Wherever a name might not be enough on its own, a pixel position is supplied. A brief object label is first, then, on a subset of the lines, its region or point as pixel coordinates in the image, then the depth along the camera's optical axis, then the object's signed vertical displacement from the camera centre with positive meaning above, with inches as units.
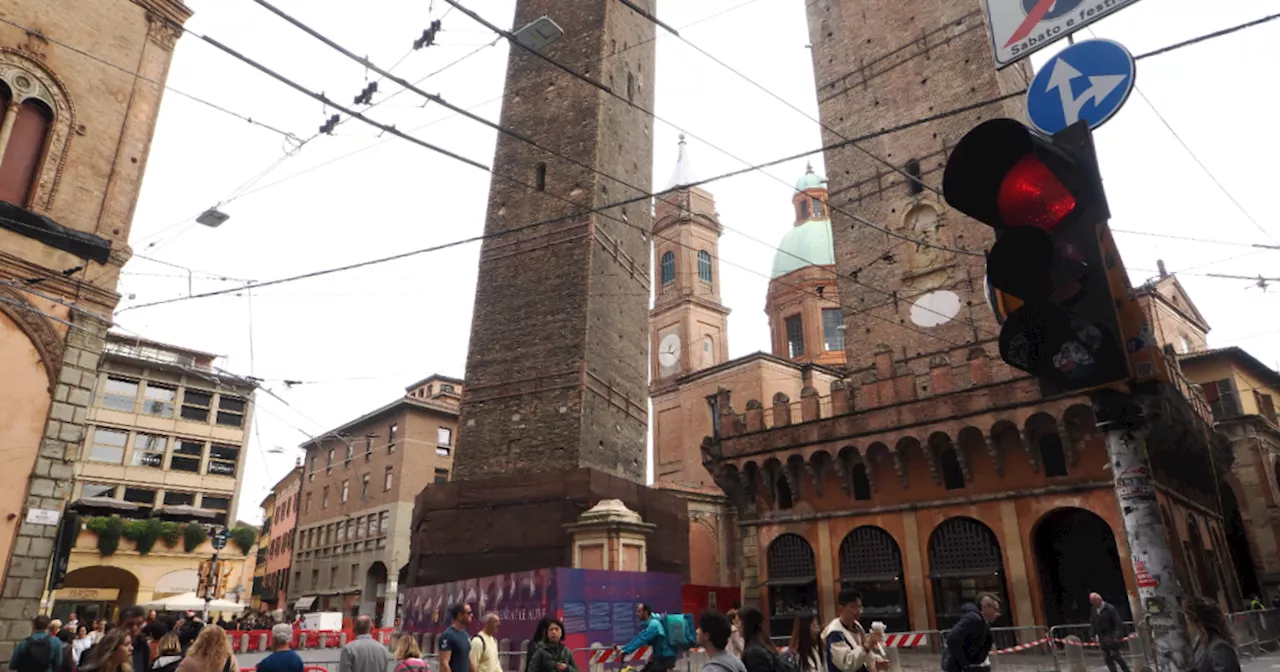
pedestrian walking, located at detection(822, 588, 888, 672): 232.2 -14.0
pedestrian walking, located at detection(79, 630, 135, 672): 230.8 -15.8
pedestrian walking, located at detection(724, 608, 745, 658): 373.4 -22.2
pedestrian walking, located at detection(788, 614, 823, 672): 210.4 -12.7
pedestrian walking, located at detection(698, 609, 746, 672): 166.2 -7.6
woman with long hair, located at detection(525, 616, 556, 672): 281.3 -12.5
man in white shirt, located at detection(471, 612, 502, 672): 281.4 -18.8
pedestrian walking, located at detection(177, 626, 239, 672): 180.1 -11.9
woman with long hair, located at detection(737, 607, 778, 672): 176.2 -11.1
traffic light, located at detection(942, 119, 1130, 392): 106.0 +46.9
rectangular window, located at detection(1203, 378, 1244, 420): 1120.2 +279.2
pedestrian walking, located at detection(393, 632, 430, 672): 234.1 -17.2
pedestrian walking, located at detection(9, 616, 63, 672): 341.1 -22.3
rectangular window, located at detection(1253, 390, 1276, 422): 1138.7 +274.2
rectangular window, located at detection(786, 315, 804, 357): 1819.6 +605.7
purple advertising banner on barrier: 547.2 -1.1
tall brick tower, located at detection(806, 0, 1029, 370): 871.1 +521.0
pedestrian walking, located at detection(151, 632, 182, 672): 253.1 -17.7
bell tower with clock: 1952.5 +776.5
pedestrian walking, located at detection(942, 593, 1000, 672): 226.4 -13.8
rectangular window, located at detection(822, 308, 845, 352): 1779.0 +600.3
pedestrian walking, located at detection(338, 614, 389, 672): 256.4 -18.5
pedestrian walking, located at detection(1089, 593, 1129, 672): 439.8 -20.3
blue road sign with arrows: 147.6 +96.5
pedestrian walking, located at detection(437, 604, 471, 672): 279.0 -16.4
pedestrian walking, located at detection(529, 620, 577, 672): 273.6 -19.9
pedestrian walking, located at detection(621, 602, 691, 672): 303.2 -18.0
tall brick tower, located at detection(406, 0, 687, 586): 799.1 +306.7
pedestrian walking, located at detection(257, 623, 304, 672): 231.6 -16.6
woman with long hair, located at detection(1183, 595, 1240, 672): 155.4 -8.9
